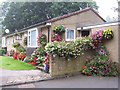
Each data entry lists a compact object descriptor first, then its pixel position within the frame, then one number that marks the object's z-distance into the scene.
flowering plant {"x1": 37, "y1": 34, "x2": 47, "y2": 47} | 15.84
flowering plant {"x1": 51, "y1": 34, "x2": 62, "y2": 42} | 14.98
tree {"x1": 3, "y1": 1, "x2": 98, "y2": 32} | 31.61
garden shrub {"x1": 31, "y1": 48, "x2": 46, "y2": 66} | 14.27
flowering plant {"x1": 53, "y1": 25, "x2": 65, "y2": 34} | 14.99
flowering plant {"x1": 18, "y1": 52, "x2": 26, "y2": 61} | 18.03
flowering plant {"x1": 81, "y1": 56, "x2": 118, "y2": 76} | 10.73
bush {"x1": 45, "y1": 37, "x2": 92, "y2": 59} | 10.26
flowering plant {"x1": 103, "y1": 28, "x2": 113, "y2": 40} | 11.56
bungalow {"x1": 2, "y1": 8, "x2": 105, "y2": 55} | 15.36
